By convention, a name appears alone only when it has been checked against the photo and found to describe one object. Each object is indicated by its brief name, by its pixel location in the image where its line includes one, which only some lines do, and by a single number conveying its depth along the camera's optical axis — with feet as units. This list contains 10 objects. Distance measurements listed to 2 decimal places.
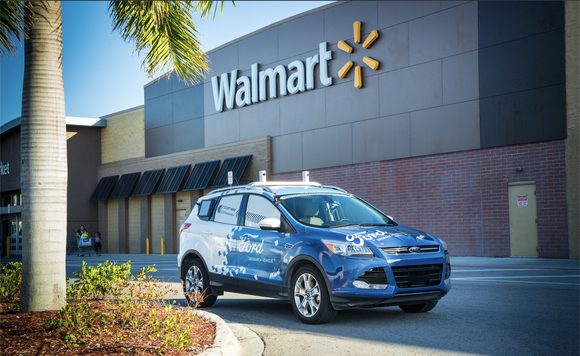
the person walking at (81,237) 110.32
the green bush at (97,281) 27.27
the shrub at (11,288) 26.17
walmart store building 61.31
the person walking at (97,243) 113.19
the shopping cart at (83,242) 110.22
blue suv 23.95
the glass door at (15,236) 138.31
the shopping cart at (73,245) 124.16
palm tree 24.21
